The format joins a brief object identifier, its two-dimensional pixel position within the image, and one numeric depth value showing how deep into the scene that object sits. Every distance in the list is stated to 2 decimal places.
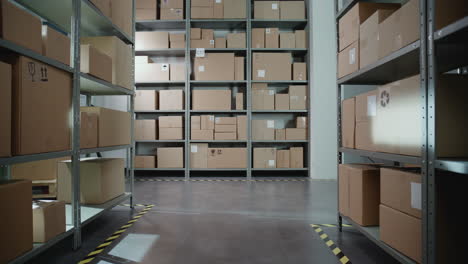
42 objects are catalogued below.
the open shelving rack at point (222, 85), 4.90
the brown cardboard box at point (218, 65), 4.93
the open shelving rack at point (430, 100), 1.12
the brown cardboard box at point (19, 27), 1.32
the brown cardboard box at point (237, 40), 4.96
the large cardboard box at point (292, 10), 4.95
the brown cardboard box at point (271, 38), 4.96
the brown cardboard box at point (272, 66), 4.93
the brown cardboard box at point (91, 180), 2.34
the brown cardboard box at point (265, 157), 4.90
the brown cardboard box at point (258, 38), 4.96
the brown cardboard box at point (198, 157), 4.88
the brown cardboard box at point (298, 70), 4.95
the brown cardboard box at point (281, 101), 4.92
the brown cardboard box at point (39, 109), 1.43
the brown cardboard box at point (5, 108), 1.30
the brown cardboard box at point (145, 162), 4.87
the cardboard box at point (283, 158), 4.89
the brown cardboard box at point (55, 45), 1.64
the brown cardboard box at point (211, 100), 4.91
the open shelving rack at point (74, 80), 1.52
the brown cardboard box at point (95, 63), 2.12
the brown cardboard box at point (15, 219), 1.31
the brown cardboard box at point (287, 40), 4.96
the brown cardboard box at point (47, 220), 1.63
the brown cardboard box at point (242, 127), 4.88
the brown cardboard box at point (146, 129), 4.88
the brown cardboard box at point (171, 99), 4.90
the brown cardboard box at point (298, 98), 4.93
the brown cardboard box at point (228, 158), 4.88
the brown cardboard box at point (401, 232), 1.36
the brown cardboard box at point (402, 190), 1.38
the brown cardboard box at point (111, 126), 2.32
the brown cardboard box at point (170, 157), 4.88
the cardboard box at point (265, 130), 4.91
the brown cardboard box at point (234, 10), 4.93
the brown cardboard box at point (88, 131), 2.10
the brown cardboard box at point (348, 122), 2.11
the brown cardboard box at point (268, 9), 4.96
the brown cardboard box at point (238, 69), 4.92
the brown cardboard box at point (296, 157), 4.89
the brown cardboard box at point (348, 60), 2.03
